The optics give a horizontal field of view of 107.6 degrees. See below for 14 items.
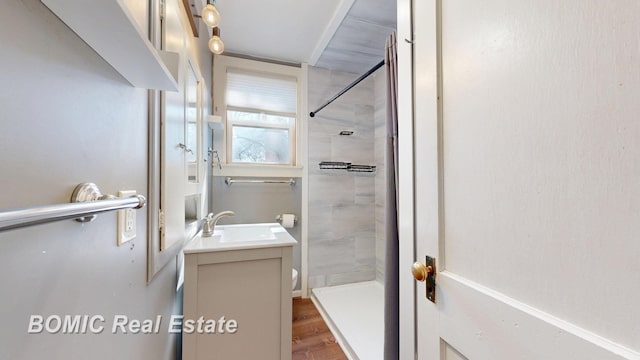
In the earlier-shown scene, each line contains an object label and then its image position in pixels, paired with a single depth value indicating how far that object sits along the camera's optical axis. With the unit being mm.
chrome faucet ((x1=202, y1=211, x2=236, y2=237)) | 1544
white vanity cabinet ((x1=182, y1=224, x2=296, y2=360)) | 1204
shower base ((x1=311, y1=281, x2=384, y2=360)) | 1718
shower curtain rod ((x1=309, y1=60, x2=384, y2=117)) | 1507
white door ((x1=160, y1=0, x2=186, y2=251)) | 941
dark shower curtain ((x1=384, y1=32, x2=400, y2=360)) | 1112
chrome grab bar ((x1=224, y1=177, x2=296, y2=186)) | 2423
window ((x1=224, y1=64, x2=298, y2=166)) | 2512
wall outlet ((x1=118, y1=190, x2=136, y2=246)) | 631
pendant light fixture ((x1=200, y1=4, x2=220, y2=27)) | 1170
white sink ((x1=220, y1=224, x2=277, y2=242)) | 1575
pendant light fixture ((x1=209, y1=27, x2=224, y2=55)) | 1356
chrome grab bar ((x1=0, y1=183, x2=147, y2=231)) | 241
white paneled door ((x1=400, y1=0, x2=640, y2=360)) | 377
